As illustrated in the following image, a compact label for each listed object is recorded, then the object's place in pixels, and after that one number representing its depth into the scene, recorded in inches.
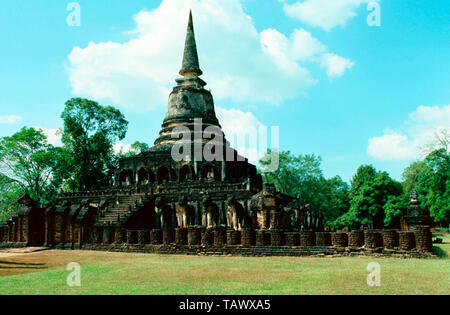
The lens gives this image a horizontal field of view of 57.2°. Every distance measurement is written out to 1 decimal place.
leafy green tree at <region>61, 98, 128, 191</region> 1798.7
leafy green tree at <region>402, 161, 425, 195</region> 2426.2
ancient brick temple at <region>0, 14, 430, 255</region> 769.6
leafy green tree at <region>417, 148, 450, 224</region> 1818.4
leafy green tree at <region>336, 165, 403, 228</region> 1610.5
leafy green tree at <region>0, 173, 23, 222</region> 1589.6
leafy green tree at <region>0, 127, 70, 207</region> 1574.8
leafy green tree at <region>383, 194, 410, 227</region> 1529.3
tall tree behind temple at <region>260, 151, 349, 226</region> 2054.6
